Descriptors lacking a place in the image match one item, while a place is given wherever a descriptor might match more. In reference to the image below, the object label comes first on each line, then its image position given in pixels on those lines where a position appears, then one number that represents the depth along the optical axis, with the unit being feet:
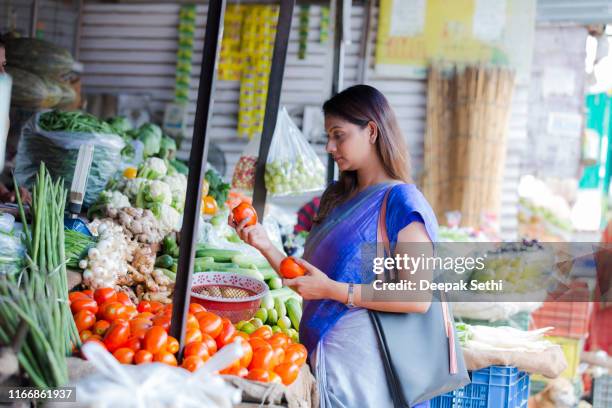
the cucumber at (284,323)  12.70
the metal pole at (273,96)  13.83
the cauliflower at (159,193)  14.58
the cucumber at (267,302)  12.73
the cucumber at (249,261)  14.47
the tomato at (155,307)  10.07
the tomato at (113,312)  8.83
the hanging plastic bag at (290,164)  14.75
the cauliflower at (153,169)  15.60
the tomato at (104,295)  9.48
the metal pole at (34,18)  25.04
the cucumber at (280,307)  13.12
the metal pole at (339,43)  16.02
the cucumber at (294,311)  13.26
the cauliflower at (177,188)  15.16
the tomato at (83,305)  8.96
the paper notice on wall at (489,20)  27.84
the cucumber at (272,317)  12.66
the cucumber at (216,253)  14.46
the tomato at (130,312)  8.93
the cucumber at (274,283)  14.42
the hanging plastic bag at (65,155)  14.84
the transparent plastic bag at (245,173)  15.80
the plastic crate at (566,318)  20.40
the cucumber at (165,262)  13.14
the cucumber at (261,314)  12.25
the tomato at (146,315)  8.82
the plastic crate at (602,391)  19.48
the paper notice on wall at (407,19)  28.27
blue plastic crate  11.35
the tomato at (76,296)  9.27
